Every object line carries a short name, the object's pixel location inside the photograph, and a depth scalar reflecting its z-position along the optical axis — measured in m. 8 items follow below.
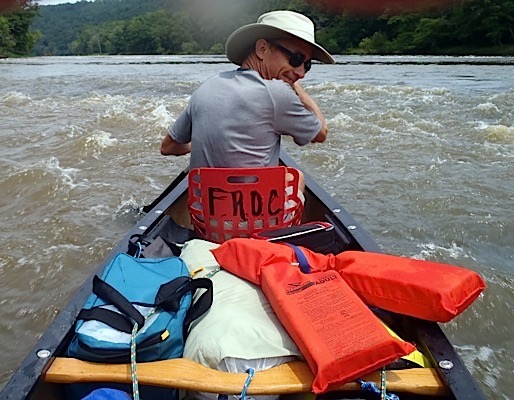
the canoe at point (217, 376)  1.50
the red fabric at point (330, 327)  1.44
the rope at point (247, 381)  1.46
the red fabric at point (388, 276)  1.70
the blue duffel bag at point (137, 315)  1.58
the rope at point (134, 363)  1.49
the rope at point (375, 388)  1.50
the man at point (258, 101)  2.43
